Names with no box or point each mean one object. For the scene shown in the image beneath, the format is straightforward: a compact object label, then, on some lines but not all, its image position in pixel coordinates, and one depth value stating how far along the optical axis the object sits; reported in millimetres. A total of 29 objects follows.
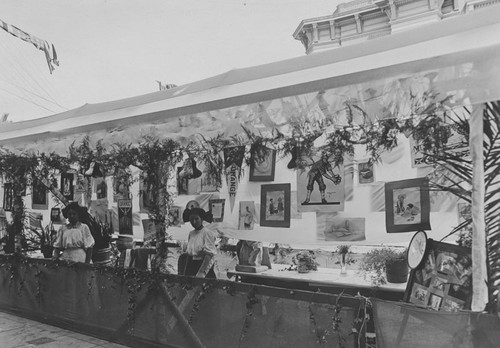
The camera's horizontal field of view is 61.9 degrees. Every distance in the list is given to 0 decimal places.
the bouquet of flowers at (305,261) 6547
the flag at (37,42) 16247
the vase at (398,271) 5211
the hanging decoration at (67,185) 7106
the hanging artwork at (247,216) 5355
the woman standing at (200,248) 5379
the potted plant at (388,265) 5219
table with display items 5090
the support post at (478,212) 3002
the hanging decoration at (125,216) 6324
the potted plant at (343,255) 5848
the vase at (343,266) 6027
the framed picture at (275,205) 5027
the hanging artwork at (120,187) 6316
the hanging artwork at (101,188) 6652
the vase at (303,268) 6551
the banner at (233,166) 5391
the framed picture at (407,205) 3973
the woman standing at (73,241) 6355
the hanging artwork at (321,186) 4617
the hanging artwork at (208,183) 5680
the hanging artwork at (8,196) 7987
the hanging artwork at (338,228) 4457
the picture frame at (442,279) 3152
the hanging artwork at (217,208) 5609
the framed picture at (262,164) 5113
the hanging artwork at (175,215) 5871
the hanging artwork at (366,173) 4391
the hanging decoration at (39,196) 7516
